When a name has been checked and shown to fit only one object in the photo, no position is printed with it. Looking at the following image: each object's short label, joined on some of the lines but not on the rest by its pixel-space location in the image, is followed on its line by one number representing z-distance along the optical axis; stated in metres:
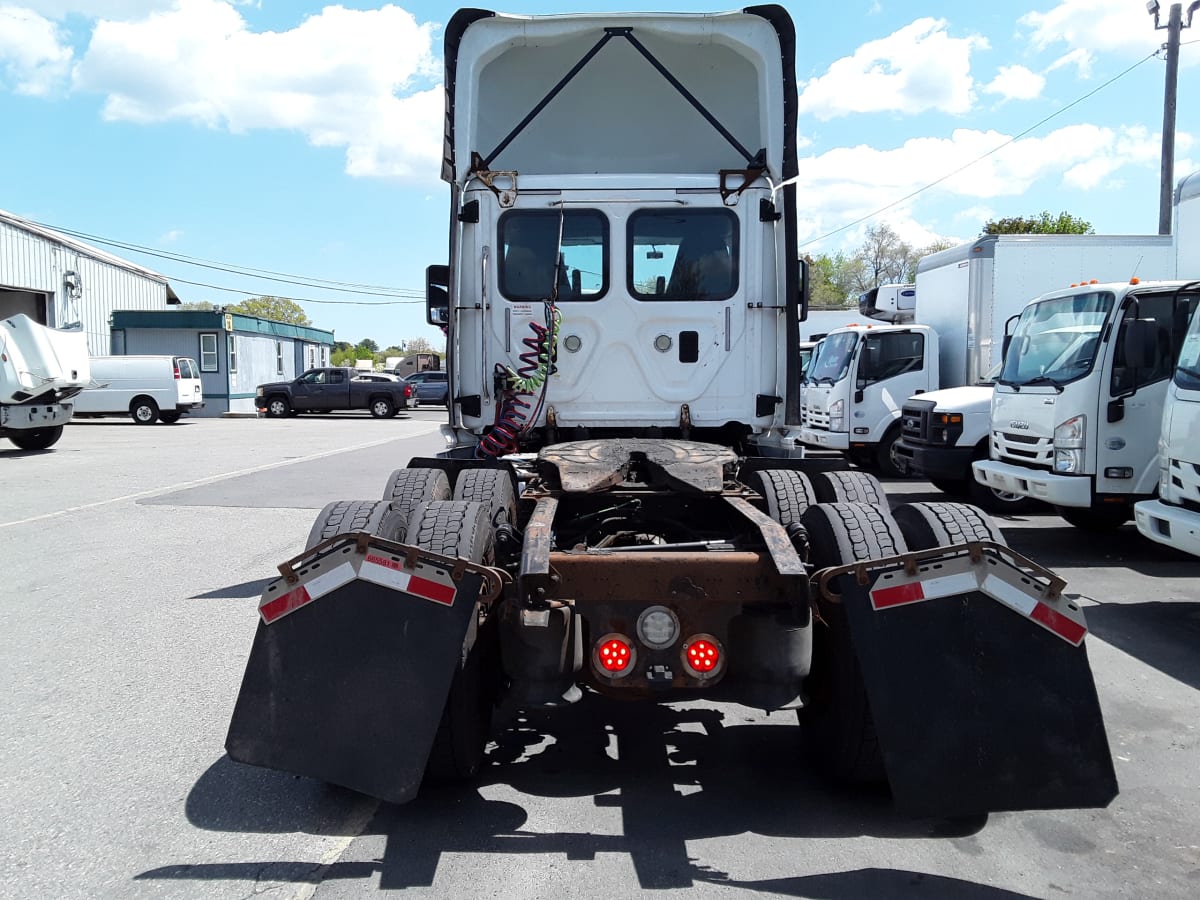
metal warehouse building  29.17
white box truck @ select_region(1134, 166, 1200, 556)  6.47
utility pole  20.97
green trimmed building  36.19
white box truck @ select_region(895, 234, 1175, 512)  11.96
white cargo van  27.86
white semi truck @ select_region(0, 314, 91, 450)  17.27
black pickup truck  34.94
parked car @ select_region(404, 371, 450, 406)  44.56
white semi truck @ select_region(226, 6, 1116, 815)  3.22
